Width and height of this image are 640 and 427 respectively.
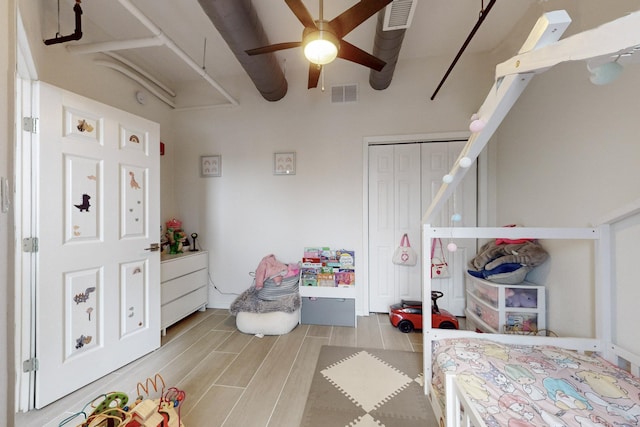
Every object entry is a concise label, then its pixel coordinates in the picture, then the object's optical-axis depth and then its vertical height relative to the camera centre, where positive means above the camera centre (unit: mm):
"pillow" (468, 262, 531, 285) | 1860 -475
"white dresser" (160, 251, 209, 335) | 2377 -774
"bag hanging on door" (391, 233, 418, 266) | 2723 -457
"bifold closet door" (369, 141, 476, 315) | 2734 +66
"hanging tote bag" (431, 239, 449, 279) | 2633 -575
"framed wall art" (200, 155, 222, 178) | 3070 +654
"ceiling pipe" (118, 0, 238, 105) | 1585 +1400
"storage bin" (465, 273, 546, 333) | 1796 -726
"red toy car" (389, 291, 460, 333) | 2293 -1041
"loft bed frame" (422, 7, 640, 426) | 534 -25
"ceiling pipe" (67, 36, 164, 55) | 1938 +1417
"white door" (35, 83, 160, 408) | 1517 -192
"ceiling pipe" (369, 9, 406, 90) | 1883 +1459
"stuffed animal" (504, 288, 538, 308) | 1832 -651
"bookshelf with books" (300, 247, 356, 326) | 2557 -855
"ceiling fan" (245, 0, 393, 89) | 1279 +1074
